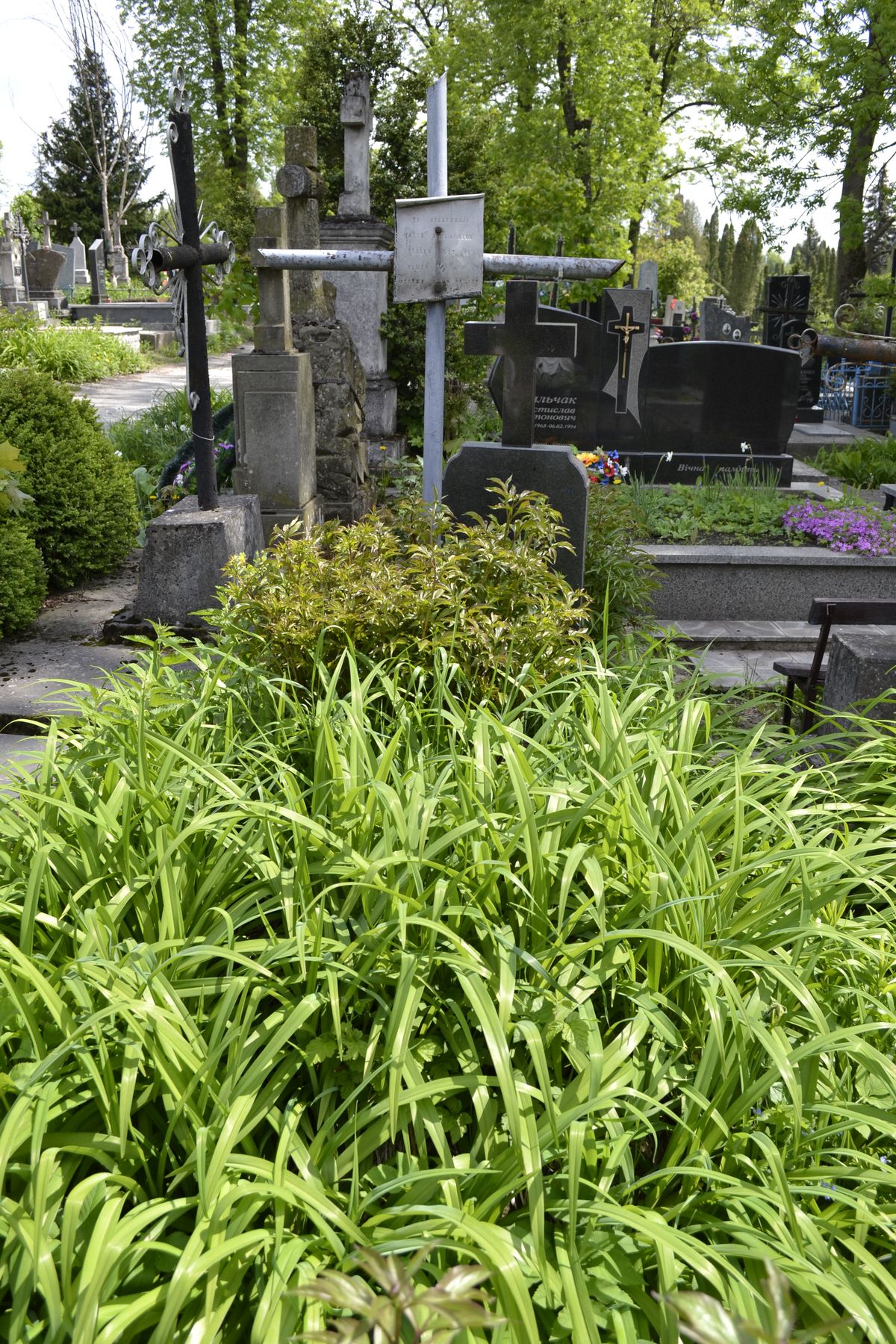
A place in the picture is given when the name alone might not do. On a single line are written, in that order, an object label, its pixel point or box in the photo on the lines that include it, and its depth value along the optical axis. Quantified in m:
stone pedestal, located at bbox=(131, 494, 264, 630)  5.32
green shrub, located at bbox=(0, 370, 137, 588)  6.26
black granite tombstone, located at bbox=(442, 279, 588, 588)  4.64
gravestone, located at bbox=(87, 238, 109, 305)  30.97
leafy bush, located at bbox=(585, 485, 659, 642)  5.04
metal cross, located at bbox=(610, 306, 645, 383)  9.61
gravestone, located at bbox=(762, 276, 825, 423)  14.90
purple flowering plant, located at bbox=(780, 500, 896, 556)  7.09
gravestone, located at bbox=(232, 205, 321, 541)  6.77
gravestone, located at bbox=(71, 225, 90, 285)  35.72
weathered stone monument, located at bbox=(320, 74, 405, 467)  12.23
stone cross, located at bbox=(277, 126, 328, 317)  7.74
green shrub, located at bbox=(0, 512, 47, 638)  5.24
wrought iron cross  5.03
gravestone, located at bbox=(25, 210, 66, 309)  29.59
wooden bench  4.29
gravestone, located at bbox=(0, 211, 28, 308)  26.50
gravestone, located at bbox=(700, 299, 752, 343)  16.75
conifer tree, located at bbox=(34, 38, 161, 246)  42.09
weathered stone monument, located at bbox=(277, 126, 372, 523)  7.87
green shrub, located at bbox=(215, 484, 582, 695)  3.27
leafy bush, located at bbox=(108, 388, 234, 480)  9.62
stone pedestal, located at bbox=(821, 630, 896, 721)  3.66
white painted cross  4.31
